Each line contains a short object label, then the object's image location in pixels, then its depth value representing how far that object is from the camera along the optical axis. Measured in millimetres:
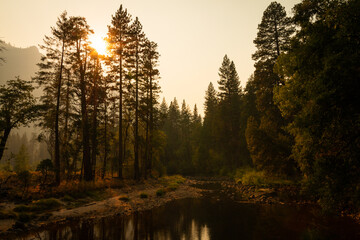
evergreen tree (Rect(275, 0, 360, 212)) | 7445
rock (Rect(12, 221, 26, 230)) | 9717
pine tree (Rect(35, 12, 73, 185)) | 19359
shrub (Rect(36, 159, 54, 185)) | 16734
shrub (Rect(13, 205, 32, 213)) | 11650
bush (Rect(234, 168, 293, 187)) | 23047
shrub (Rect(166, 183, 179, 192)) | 24000
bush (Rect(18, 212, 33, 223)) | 10617
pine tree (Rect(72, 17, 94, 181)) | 20344
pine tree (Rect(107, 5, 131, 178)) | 25094
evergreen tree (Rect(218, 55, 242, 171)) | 45688
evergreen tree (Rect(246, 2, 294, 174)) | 22188
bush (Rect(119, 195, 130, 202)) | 16703
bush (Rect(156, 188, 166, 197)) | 20250
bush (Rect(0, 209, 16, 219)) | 10562
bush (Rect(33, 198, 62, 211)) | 12406
